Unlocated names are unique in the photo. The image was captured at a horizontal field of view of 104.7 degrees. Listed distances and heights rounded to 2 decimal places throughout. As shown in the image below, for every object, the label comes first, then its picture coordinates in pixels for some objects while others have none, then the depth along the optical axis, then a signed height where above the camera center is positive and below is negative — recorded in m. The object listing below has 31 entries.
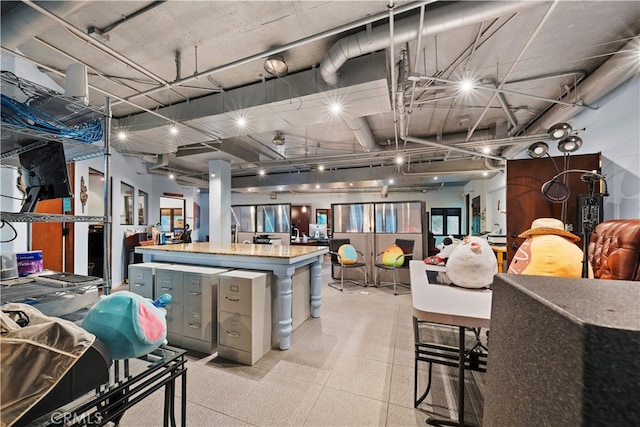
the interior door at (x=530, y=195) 3.37 +0.25
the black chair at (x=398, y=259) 4.92 -1.02
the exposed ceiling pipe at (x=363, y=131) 3.77 +1.39
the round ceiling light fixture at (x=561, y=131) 2.87 +0.97
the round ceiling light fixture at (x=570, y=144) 2.90 +0.82
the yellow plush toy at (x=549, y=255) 1.67 -0.29
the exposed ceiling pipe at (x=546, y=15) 1.66 +1.38
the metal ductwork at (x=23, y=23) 1.73 +1.38
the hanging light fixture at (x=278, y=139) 4.62 +1.40
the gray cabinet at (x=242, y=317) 2.48 -1.06
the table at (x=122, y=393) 0.78 -0.67
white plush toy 1.81 -0.39
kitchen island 2.75 -0.57
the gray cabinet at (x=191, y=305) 2.66 -1.00
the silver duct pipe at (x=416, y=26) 1.72 +1.45
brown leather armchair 1.89 -0.32
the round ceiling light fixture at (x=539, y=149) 3.20 +0.83
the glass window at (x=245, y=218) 7.78 -0.12
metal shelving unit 1.18 +0.43
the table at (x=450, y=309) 1.36 -0.56
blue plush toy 0.91 -0.42
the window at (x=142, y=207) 6.66 +0.20
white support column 5.58 +0.23
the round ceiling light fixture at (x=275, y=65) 2.56 +1.58
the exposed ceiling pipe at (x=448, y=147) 4.03 +1.17
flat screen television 1.35 +0.22
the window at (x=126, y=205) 5.80 +0.24
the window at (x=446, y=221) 9.98 -0.31
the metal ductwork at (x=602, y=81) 2.27 +1.40
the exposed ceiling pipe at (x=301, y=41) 1.70 +1.43
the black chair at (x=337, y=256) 5.40 -0.97
